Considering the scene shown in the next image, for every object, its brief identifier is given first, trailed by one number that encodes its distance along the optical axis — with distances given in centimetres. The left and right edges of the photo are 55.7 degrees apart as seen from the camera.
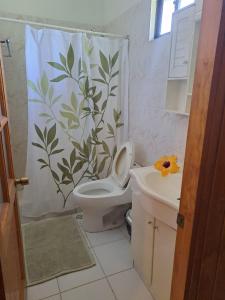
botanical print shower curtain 192
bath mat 162
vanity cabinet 118
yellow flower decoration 145
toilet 188
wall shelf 126
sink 133
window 171
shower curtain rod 172
